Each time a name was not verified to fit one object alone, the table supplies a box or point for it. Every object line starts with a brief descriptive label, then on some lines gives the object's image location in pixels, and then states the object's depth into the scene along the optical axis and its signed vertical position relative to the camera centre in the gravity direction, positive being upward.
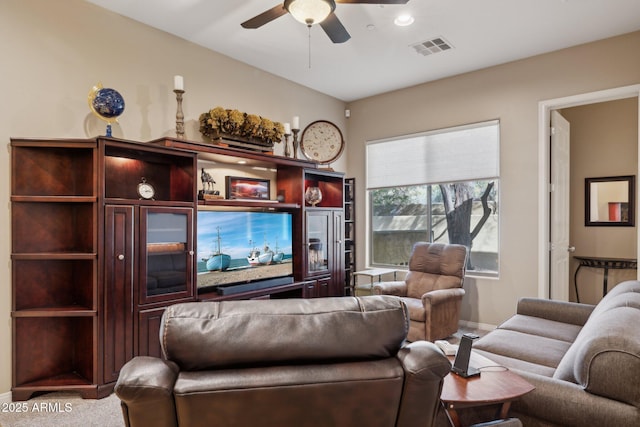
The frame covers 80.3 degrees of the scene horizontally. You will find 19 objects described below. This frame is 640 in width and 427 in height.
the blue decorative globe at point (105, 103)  2.92 +0.87
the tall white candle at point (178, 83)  3.27 +1.13
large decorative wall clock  4.97 +0.97
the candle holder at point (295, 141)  4.30 +0.84
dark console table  4.45 -0.60
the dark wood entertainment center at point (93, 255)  2.70 -0.30
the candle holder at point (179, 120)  3.34 +0.84
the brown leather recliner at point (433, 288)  3.65 -0.80
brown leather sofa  1.03 -0.45
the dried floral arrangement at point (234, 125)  3.63 +0.88
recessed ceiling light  3.27 +1.71
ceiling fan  2.24 +1.26
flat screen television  3.46 -0.35
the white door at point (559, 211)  4.10 +0.03
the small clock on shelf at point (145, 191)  3.10 +0.19
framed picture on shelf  4.00 +0.29
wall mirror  4.55 +0.16
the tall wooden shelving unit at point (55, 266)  2.69 -0.38
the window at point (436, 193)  4.50 +0.27
